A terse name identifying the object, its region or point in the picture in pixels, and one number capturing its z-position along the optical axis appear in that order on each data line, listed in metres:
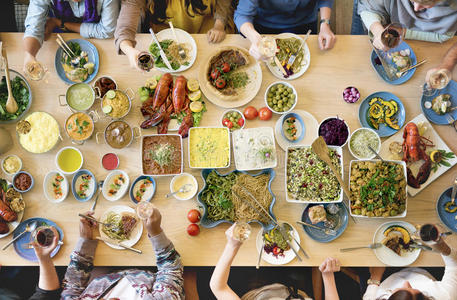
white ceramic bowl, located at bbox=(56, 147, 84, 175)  2.52
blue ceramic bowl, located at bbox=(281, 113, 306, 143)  2.59
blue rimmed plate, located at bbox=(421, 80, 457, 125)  2.61
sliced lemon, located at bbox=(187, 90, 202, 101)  2.60
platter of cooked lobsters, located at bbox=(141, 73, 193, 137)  2.57
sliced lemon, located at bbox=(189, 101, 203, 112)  2.59
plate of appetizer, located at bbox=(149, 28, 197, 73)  2.66
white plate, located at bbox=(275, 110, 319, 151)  2.60
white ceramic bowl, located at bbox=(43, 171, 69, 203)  2.50
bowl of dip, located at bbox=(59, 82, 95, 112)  2.60
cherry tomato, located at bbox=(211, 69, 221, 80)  2.62
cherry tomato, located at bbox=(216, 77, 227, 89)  2.61
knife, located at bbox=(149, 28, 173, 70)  2.59
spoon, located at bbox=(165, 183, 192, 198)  2.54
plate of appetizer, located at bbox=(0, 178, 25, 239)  2.45
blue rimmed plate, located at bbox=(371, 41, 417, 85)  2.66
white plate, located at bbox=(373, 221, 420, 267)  2.49
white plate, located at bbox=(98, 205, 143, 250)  2.49
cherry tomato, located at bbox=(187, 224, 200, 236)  2.47
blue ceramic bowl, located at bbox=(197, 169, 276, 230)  2.45
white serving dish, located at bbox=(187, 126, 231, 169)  2.52
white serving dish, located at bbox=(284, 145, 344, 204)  2.43
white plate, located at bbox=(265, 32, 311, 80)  2.67
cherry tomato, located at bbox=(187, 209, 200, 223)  2.48
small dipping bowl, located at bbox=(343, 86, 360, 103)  2.63
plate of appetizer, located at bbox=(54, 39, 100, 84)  2.64
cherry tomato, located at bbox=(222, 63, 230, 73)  2.63
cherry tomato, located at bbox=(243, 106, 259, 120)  2.60
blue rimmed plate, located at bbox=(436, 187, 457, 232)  2.53
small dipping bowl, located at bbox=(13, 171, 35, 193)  2.51
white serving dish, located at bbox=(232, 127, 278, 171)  2.49
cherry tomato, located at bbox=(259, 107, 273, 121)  2.59
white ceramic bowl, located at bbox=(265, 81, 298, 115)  2.57
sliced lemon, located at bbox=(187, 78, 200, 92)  2.61
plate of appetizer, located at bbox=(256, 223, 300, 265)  2.48
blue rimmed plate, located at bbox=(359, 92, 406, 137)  2.61
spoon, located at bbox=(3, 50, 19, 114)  2.51
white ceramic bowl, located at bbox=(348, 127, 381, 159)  2.54
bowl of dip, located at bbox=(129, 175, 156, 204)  2.54
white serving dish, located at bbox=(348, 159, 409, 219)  2.43
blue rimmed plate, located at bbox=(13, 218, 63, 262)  2.47
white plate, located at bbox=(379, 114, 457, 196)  2.57
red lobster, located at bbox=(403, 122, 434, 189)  2.51
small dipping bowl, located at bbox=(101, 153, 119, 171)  2.57
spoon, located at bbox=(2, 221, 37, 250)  2.47
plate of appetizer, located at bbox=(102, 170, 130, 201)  2.54
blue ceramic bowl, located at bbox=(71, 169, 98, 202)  2.52
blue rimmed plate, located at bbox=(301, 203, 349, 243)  2.51
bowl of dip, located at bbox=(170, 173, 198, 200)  2.53
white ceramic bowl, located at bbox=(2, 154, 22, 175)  2.54
